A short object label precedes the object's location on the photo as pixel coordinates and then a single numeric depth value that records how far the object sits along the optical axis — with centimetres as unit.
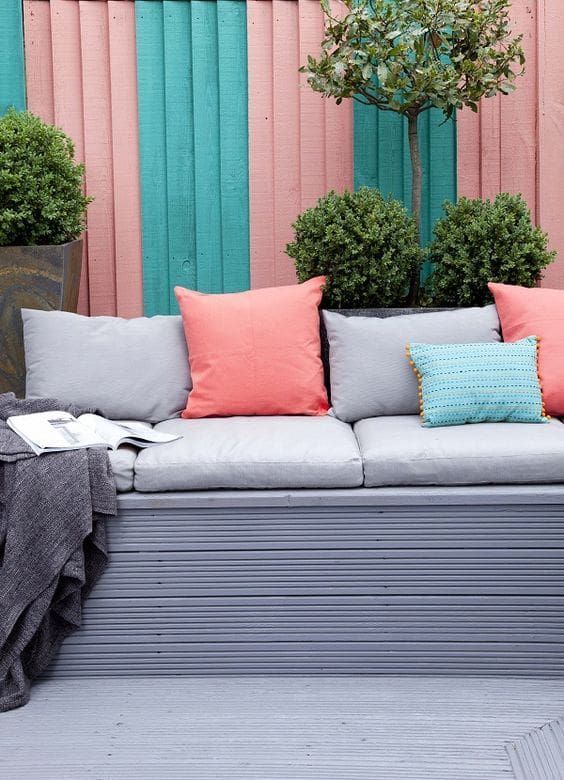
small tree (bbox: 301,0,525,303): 396
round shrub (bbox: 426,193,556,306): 400
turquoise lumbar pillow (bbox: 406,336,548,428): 337
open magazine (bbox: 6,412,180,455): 308
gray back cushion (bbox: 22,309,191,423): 363
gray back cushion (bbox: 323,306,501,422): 362
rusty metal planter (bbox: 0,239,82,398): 394
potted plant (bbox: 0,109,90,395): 392
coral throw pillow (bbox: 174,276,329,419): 363
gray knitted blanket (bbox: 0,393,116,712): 289
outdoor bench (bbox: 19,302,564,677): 299
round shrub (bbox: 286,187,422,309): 399
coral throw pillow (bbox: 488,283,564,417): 350
